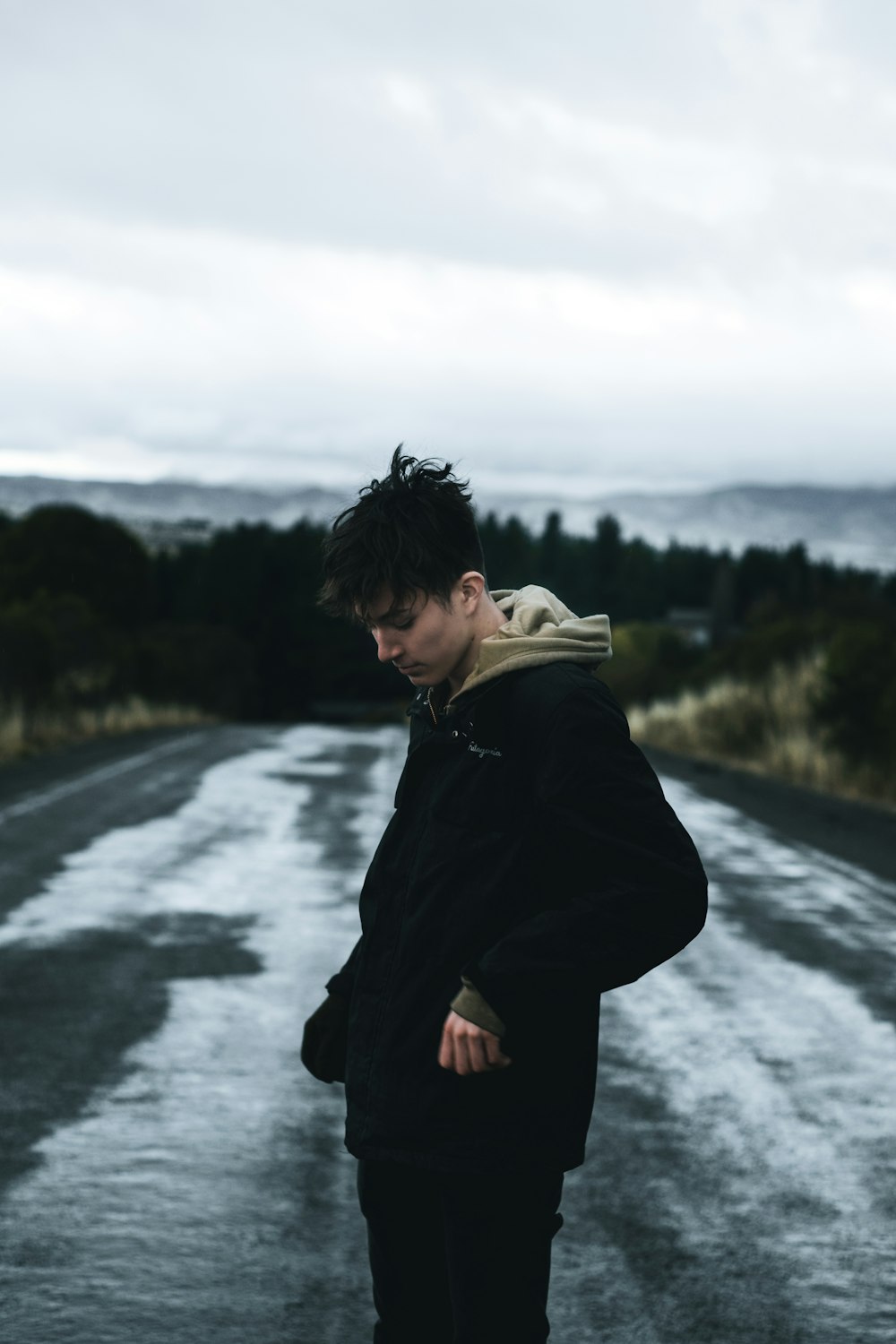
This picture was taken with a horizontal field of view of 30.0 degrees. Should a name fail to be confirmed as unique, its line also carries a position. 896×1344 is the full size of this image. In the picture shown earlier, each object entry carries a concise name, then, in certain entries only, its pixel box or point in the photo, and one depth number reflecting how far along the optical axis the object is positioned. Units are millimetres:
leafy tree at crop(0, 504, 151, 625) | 59125
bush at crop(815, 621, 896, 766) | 20922
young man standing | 2584
